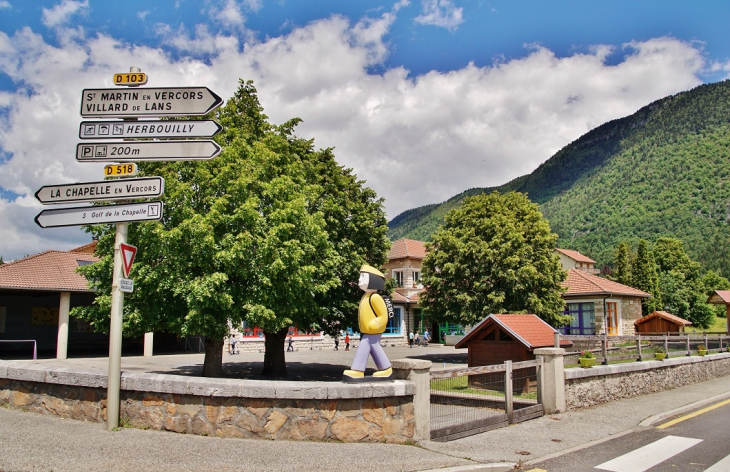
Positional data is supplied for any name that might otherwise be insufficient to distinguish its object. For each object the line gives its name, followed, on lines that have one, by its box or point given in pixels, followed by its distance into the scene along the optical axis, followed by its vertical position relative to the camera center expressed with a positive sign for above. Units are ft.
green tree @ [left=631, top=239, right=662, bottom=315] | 169.78 +6.63
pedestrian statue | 26.63 -1.51
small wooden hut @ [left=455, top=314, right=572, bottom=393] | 47.34 -3.79
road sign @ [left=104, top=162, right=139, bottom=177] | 25.58 +6.23
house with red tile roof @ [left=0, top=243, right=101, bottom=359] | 77.66 -0.34
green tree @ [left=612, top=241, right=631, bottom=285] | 185.26 +12.45
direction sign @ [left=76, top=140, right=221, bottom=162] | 25.08 +7.05
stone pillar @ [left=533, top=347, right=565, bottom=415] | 35.12 -5.19
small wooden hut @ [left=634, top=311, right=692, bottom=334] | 109.91 -5.34
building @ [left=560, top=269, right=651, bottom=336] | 108.68 -1.56
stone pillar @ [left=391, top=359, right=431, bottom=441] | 24.89 -4.38
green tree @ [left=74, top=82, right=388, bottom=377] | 40.50 +3.84
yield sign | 24.53 +1.96
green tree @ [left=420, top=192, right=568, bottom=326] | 79.77 +5.00
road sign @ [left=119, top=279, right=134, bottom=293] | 24.26 +0.61
